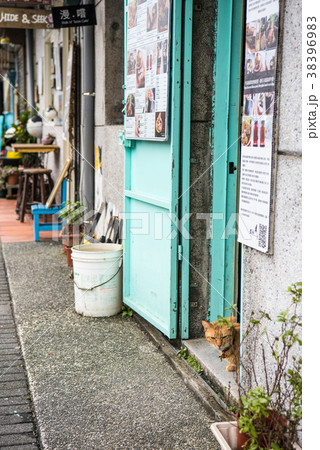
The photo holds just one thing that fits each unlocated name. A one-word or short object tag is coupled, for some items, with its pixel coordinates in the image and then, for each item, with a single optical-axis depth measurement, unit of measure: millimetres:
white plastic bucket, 5383
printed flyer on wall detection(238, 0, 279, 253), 2998
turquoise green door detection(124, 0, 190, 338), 4316
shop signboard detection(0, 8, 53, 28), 8844
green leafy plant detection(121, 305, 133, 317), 5501
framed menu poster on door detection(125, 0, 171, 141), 4354
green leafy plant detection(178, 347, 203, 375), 4171
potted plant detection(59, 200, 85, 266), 7629
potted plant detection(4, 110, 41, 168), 12445
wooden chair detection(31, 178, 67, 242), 8781
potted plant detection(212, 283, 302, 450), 2381
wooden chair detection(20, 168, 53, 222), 10273
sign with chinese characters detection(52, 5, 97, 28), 7004
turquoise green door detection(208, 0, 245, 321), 4297
